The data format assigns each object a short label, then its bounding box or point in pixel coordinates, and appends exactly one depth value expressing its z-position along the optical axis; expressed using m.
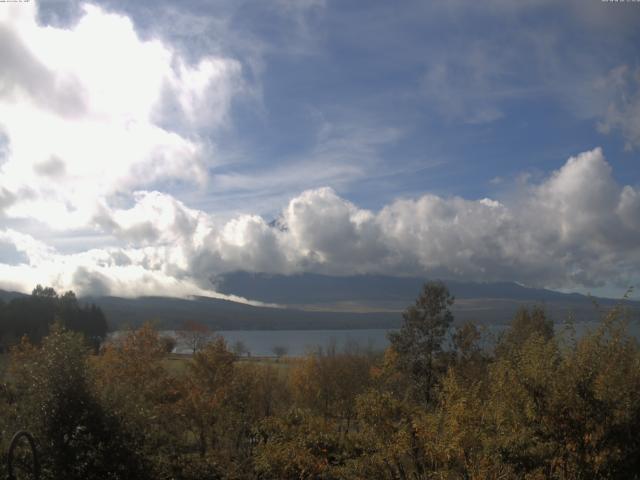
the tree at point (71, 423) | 17.28
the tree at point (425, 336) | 43.12
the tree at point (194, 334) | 109.56
